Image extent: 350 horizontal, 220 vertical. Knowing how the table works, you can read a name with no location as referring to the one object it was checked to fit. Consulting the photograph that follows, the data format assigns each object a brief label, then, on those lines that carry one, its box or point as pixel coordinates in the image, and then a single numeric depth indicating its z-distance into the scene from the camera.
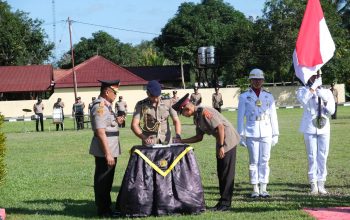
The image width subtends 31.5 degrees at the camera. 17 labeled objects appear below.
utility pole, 50.06
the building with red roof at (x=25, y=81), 56.59
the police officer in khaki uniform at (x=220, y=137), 8.80
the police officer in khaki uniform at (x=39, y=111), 30.78
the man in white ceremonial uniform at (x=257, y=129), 10.02
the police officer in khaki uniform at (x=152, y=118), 8.91
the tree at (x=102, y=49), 80.12
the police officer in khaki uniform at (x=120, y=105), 30.71
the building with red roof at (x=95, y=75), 56.20
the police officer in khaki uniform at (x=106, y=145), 8.47
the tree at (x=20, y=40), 65.47
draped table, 8.34
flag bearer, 10.25
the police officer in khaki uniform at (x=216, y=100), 32.21
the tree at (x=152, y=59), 75.62
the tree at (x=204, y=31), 60.51
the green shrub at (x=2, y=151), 8.89
